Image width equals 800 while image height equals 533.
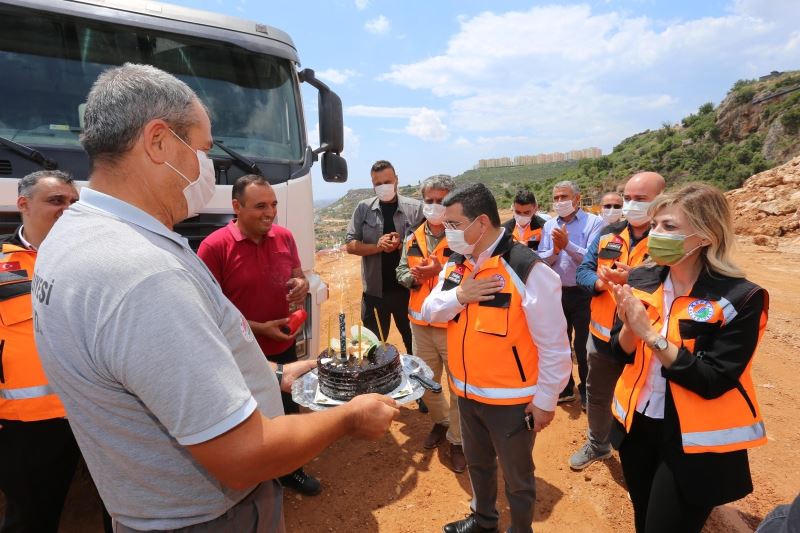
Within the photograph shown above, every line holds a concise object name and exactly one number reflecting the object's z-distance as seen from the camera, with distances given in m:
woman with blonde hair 1.99
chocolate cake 1.98
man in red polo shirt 3.08
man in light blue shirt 4.58
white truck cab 2.87
